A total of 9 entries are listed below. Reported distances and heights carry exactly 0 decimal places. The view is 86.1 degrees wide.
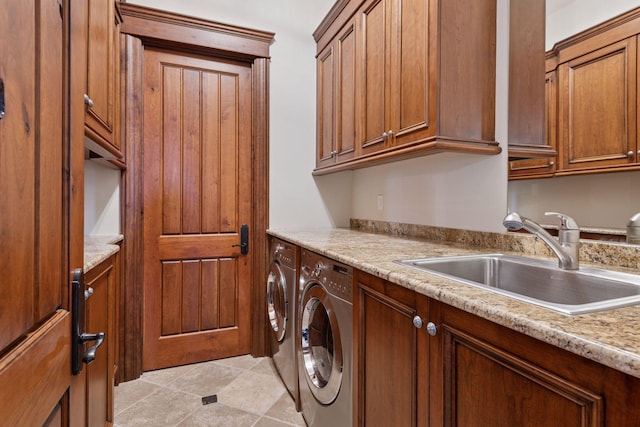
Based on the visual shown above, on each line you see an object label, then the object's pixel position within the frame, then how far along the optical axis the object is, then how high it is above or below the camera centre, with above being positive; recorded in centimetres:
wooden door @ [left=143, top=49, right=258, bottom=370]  240 +3
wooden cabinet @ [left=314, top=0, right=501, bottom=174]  146 +62
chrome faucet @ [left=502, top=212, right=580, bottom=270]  111 -8
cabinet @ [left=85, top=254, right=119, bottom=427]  123 -54
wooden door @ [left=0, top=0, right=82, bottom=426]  43 -1
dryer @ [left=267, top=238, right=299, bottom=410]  191 -61
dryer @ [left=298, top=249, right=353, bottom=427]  131 -57
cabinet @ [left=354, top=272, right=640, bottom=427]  55 -34
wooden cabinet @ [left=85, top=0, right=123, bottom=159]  144 +63
